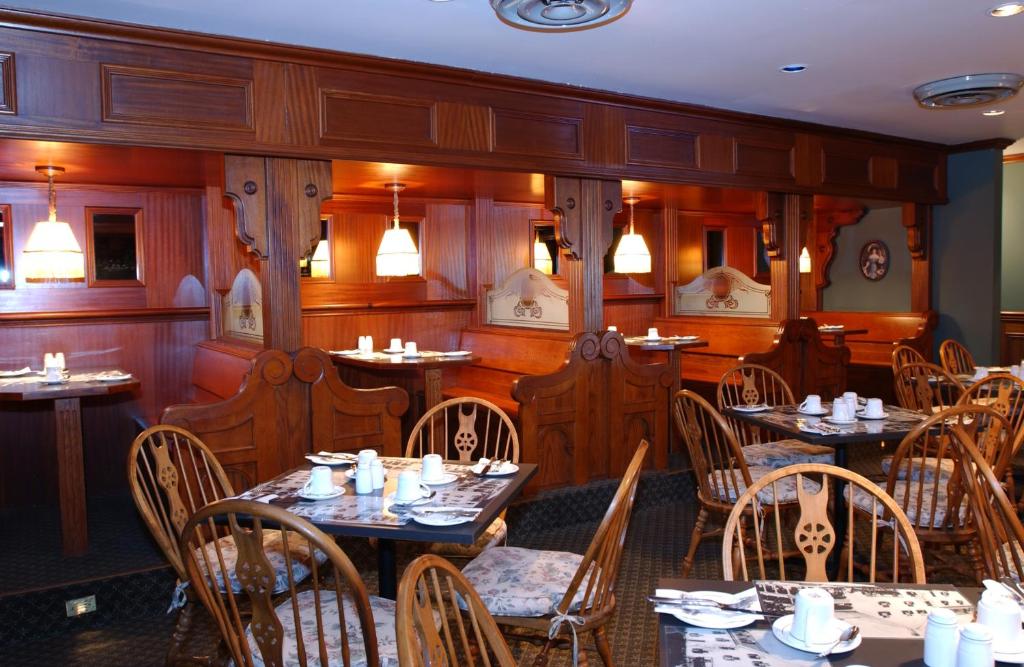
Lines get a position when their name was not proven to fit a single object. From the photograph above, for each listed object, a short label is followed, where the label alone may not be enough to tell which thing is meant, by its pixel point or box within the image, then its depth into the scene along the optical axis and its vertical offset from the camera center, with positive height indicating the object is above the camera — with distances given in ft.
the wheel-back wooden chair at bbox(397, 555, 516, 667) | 4.13 -1.76
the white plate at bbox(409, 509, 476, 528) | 7.36 -2.01
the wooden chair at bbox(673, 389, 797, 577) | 10.85 -2.50
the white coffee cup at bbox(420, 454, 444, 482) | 8.89 -1.83
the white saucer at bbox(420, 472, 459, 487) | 8.81 -1.95
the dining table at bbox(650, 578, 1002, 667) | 4.68 -2.14
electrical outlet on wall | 11.18 -4.21
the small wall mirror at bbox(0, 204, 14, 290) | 17.40 +1.60
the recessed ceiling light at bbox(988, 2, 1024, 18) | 11.55 +4.39
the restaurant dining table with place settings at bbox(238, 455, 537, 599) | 7.34 -2.02
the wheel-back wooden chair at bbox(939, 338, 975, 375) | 19.21 -1.52
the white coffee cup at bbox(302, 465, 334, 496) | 8.37 -1.85
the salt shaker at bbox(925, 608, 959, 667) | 4.39 -1.92
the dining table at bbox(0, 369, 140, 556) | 12.44 -2.30
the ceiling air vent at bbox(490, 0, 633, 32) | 10.07 +3.93
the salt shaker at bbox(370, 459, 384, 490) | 8.63 -1.81
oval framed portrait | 31.24 +1.72
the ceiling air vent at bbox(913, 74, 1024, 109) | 15.34 +4.25
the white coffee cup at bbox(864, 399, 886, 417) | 12.37 -1.71
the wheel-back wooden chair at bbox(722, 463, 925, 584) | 6.37 -1.91
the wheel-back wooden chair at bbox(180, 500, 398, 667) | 5.60 -2.39
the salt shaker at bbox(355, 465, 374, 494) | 8.52 -1.87
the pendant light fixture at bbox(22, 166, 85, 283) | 16.16 +1.40
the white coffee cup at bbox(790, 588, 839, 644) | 4.78 -1.97
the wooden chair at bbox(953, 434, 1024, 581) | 6.64 -1.96
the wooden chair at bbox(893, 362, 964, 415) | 15.30 -1.70
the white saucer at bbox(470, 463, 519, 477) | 9.17 -1.94
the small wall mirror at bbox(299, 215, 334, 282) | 22.22 +1.47
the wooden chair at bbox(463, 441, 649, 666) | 7.25 -2.88
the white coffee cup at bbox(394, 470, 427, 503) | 8.06 -1.87
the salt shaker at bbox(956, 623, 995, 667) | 4.18 -1.88
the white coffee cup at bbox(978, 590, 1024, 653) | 4.49 -1.89
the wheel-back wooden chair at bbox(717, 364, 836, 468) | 13.21 -2.58
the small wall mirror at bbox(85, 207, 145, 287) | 18.45 +1.68
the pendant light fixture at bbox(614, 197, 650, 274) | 24.66 +1.68
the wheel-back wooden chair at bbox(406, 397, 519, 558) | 9.96 -2.10
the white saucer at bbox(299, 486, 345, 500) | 8.28 -1.97
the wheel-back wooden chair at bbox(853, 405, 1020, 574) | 9.57 -2.46
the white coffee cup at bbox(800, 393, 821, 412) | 12.73 -1.67
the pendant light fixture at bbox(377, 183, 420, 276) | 20.33 +1.53
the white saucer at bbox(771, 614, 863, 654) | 4.72 -2.09
